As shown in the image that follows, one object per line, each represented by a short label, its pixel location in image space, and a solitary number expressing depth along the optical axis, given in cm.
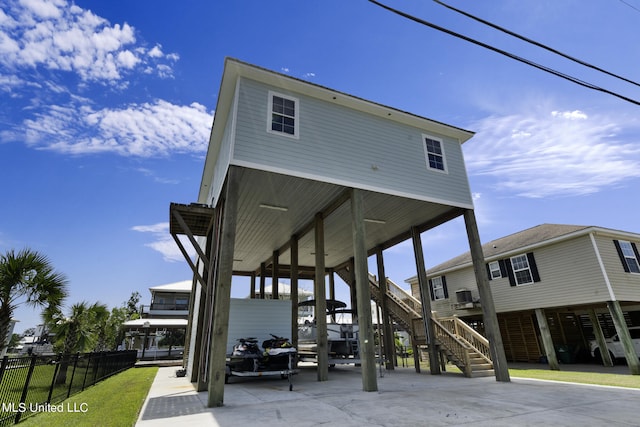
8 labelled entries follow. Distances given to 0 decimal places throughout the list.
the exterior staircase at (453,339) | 1095
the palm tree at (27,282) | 793
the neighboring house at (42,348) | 2939
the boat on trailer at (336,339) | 1273
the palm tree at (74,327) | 1235
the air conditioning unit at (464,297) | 1889
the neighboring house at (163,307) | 3225
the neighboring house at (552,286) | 1421
